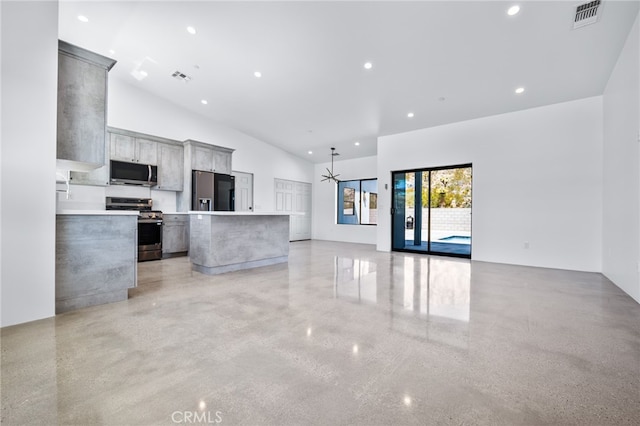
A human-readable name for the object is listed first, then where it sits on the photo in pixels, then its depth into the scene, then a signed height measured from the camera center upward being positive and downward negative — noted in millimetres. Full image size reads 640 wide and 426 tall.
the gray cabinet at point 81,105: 2773 +1089
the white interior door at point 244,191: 8141 +630
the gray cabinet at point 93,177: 5203 +637
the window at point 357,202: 9376 +392
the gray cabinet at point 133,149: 5638 +1303
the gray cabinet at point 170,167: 6277 +1022
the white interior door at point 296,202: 9375 +367
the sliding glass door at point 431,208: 6801 +161
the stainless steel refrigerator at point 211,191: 6551 +506
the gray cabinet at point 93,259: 2656 -489
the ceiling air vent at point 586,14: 3133 +2334
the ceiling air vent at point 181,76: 5461 +2684
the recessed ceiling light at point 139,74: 5586 +2777
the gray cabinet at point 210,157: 6605 +1353
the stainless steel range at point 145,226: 5688 -302
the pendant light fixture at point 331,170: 8883 +1548
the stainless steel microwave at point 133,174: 5582 +778
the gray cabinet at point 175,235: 6125 -516
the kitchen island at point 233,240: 4359 -474
